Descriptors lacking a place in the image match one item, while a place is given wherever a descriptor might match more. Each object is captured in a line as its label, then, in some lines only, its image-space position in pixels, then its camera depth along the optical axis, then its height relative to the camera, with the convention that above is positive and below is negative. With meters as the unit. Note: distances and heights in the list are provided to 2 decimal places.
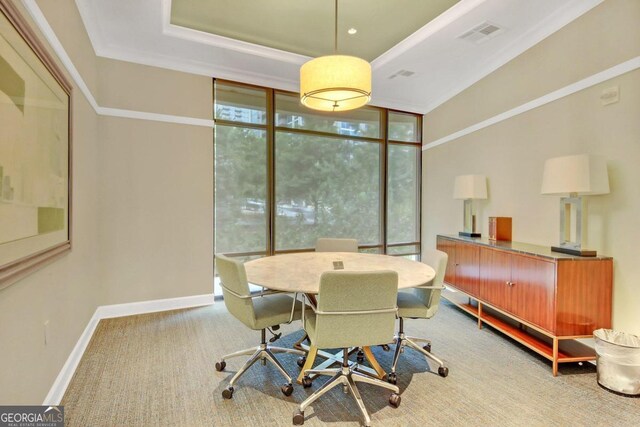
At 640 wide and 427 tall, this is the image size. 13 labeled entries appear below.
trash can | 2.26 -1.08
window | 4.41 +0.53
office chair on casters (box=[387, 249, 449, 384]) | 2.49 -0.76
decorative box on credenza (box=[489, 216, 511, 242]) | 3.72 -0.20
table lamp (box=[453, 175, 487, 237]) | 4.05 +0.23
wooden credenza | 2.55 -0.71
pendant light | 2.38 +1.00
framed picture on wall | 1.45 +0.30
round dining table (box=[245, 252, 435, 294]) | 2.16 -0.48
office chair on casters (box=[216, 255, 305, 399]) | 2.22 -0.75
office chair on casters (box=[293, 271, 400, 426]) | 1.85 -0.59
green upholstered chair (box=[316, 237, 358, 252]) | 3.85 -0.43
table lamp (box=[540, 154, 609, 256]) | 2.53 +0.21
